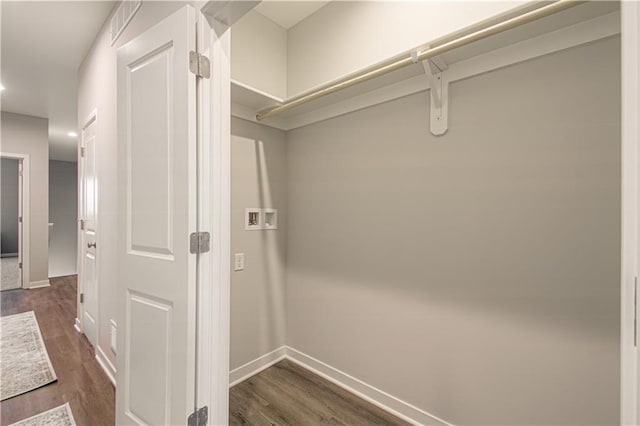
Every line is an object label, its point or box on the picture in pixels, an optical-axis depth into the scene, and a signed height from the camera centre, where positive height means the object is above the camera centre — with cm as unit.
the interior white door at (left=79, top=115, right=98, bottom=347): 267 -19
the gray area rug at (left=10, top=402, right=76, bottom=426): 174 -128
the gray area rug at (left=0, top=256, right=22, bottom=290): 475 -120
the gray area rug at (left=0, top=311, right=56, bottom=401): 213 -128
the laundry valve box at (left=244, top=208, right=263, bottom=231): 230 -5
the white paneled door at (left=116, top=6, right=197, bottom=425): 130 -5
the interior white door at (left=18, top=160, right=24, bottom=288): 452 -4
